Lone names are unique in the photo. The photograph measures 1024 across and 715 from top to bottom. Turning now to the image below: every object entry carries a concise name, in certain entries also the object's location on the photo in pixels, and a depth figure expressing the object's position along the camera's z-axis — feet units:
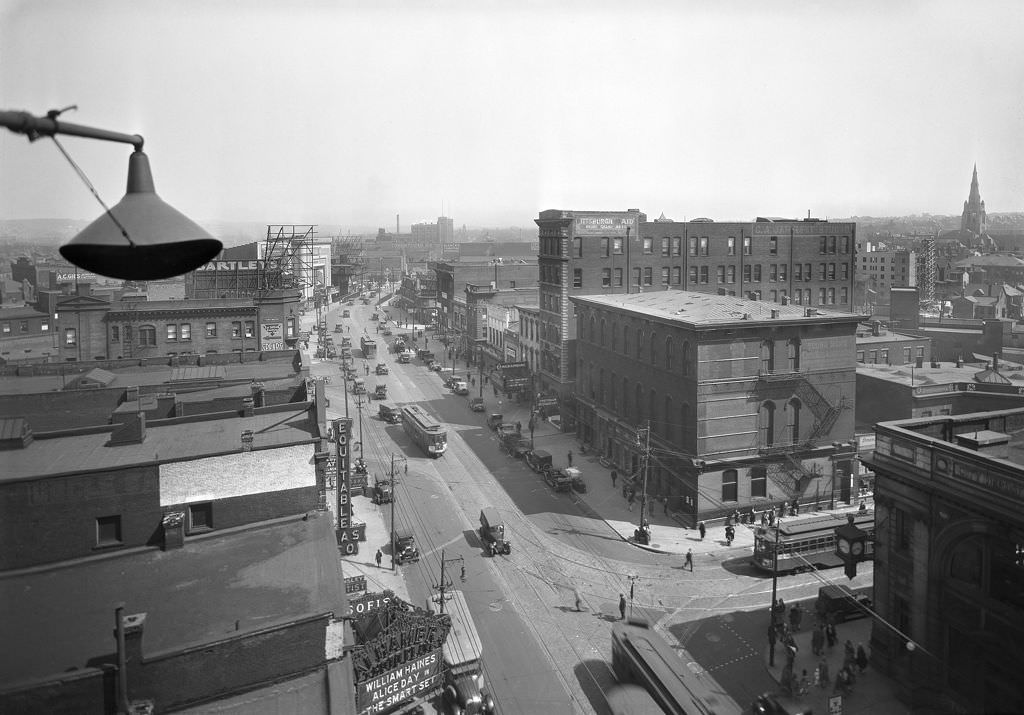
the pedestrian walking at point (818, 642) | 86.17
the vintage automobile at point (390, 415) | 210.79
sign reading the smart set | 67.10
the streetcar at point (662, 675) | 68.18
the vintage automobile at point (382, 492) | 142.72
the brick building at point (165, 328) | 179.73
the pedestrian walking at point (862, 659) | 82.41
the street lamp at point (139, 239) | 14.51
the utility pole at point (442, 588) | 91.04
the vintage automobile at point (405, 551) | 116.47
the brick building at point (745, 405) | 132.05
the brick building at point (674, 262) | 201.46
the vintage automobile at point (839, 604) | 94.84
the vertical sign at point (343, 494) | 118.01
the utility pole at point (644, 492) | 124.88
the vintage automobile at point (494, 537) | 118.32
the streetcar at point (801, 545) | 108.58
